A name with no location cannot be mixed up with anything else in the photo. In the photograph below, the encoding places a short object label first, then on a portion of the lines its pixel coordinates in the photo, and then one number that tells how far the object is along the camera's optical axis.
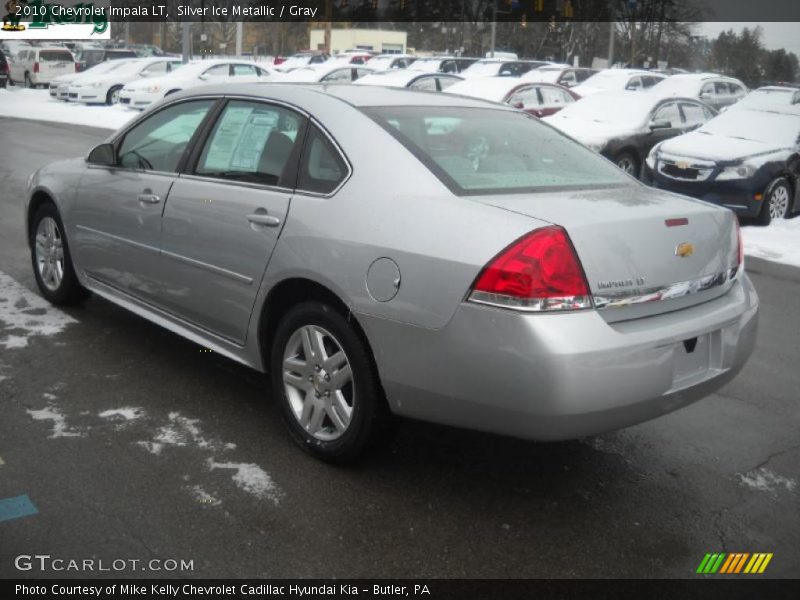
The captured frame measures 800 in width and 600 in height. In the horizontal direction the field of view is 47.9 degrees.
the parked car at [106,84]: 27.64
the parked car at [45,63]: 37.19
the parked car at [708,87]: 19.33
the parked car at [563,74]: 24.89
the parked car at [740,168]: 10.52
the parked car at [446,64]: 28.47
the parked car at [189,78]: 24.54
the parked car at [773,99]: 12.67
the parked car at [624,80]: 25.08
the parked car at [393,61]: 32.69
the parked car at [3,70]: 36.66
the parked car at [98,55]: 40.47
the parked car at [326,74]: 25.47
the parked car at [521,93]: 16.78
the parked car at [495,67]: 28.09
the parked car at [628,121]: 13.09
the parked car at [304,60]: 43.66
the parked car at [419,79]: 20.69
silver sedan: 3.10
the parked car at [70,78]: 28.91
